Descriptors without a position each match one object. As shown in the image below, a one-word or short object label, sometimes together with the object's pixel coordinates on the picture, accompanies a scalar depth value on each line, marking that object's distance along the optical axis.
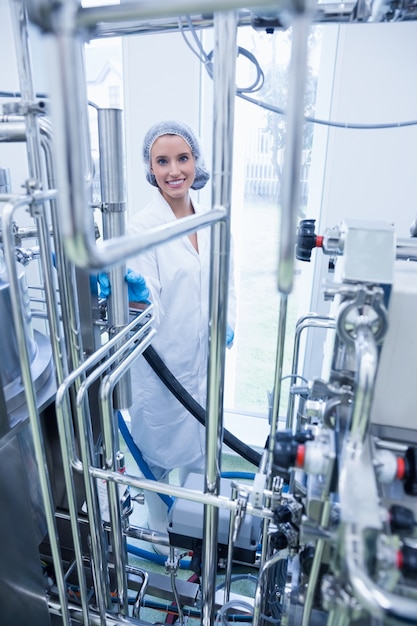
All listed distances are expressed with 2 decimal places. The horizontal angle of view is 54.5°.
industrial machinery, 0.34
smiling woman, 1.36
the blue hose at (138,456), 1.42
